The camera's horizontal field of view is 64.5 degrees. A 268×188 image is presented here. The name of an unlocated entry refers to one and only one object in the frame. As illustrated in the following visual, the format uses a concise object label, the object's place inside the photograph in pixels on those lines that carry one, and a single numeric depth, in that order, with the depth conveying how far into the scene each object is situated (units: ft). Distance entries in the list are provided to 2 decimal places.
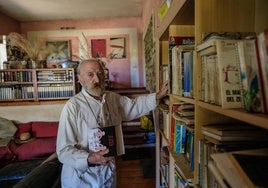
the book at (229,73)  1.71
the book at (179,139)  3.25
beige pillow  9.56
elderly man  4.10
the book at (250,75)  1.39
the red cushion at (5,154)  8.29
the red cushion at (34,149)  8.36
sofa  4.64
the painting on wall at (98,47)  17.31
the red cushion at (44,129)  10.08
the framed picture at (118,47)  17.28
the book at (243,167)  1.37
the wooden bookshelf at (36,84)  11.22
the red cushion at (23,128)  10.03
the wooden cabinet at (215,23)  2.10
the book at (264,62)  1.32
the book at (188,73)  2.65
